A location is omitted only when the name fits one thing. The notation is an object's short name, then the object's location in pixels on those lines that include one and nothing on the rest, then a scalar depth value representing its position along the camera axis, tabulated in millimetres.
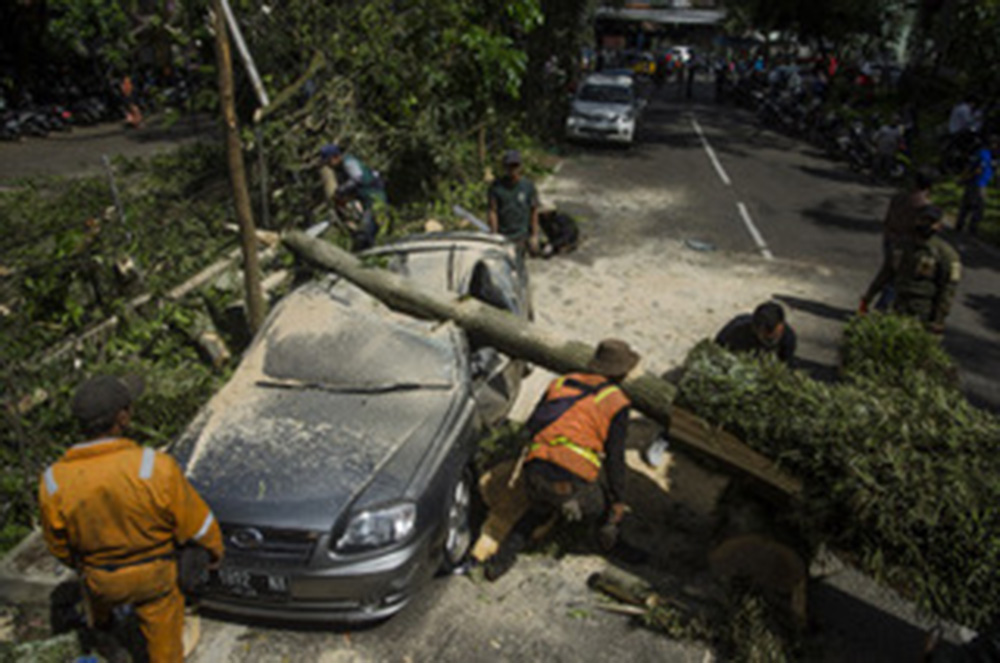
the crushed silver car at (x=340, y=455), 3627
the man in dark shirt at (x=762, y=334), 5094
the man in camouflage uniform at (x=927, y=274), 6344
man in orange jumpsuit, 2988
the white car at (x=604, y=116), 18344
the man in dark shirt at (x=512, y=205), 8250
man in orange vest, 4146
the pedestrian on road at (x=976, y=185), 11531
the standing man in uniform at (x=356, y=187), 8570
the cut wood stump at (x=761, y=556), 3949
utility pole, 5469
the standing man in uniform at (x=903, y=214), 7199
